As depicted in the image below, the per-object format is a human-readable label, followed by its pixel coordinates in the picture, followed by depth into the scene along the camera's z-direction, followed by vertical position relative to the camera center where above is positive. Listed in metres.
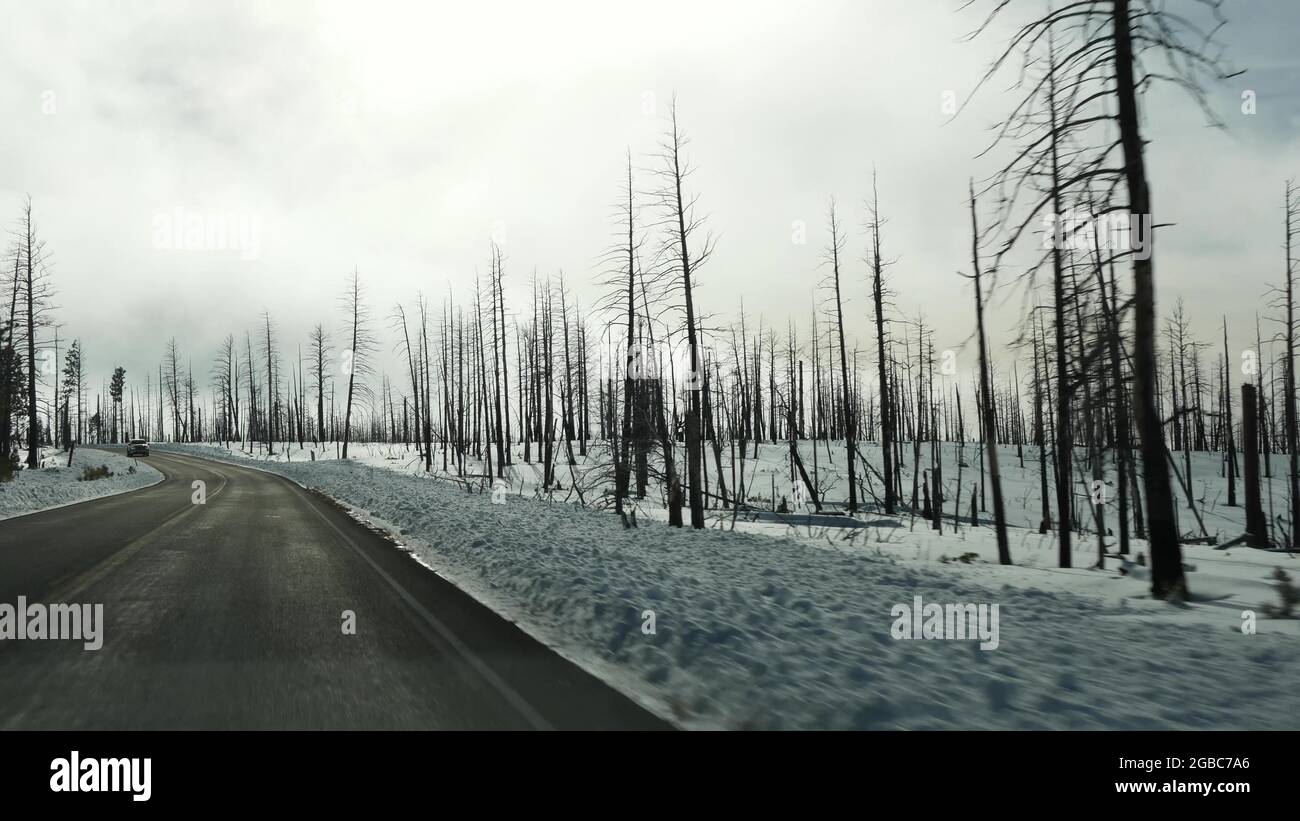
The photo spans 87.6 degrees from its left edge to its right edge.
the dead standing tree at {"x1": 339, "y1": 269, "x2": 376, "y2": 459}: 54.09 +8.57
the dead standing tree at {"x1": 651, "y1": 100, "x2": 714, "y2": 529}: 17.70 +1.81
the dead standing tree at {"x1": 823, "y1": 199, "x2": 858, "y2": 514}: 31.00 +1.96
